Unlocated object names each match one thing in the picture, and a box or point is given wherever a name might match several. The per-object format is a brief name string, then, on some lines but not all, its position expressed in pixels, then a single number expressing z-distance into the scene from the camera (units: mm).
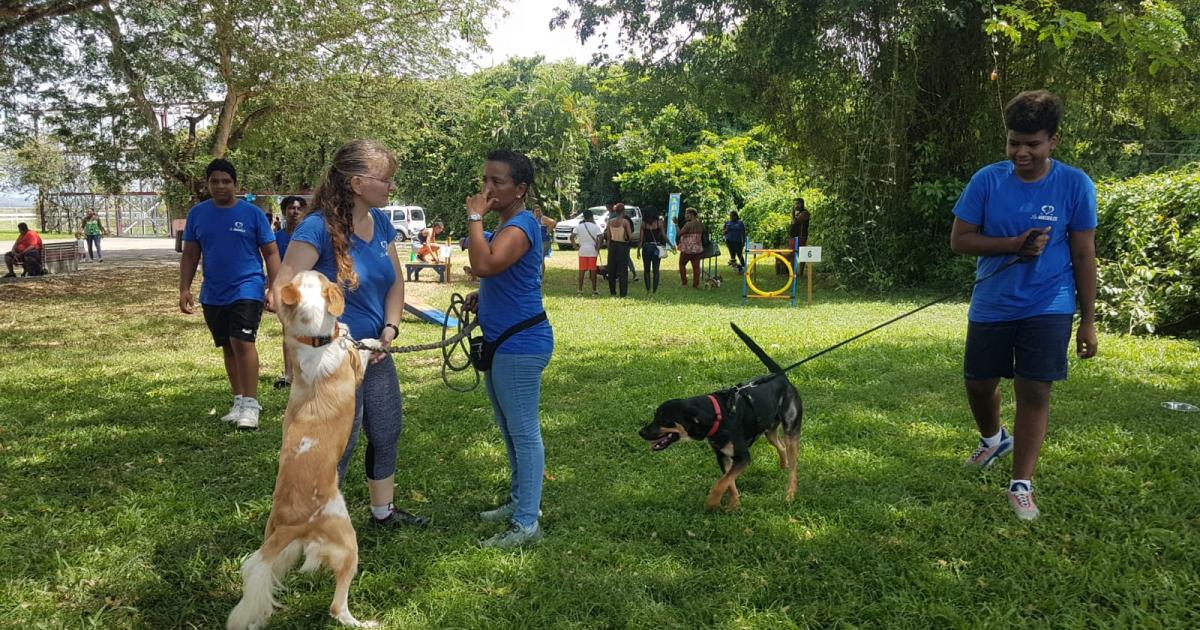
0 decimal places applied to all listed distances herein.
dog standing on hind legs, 2586
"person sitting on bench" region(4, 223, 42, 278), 15836
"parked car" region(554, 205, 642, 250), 27509
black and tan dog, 3645
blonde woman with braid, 3018
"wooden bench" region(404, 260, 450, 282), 15367
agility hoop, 11953
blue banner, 24062
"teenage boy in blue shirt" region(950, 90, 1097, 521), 3377
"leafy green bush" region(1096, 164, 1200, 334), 7961
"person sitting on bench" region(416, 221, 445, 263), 16609
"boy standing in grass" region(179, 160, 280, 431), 5016
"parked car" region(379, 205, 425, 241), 28703
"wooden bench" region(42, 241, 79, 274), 16422
